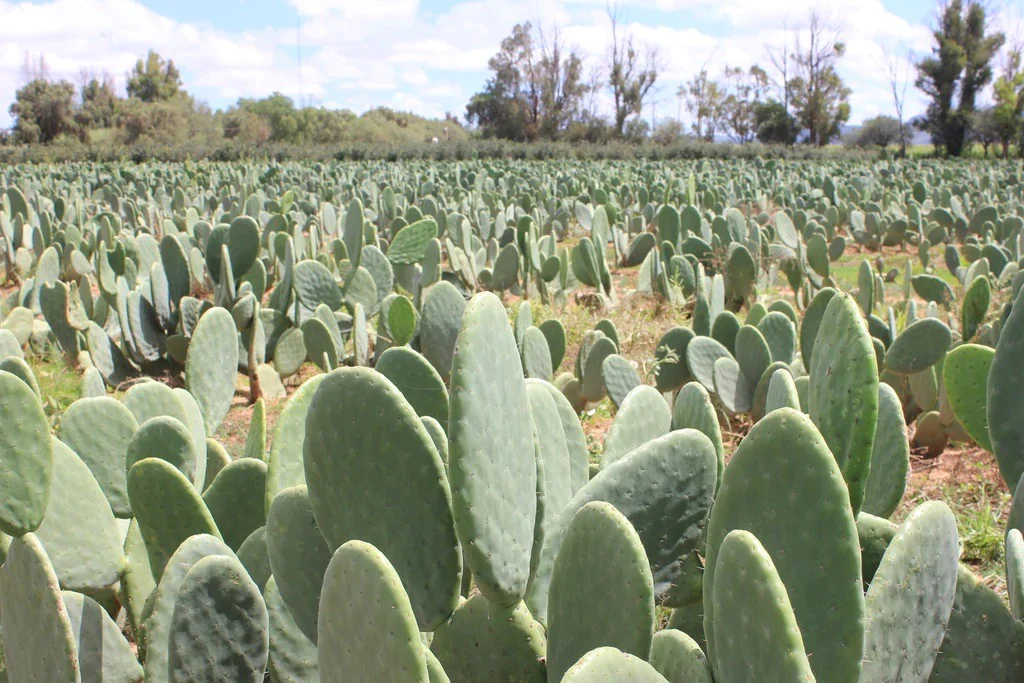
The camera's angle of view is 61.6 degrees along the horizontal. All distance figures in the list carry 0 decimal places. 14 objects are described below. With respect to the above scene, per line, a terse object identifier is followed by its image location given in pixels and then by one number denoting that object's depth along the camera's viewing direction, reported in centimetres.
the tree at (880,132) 5225
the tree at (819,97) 4806
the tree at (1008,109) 3609
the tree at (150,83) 5841
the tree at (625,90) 4938
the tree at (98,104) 4641
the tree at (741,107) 6438
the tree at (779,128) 4956
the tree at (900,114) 4534
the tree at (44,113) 4350
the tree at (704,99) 6881
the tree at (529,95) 5081
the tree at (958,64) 3938
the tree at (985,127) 3756
